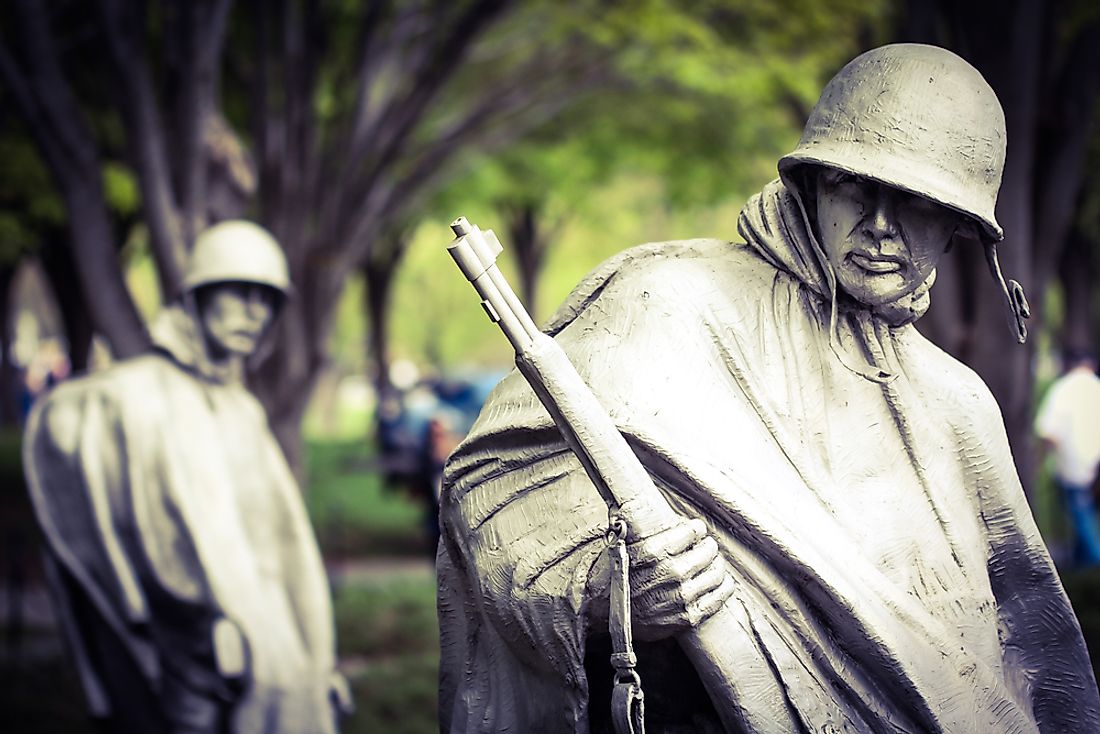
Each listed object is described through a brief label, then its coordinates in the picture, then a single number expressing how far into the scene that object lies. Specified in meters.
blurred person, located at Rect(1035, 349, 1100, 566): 11.29
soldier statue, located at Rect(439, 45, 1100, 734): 2.62
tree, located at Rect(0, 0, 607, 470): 9.79
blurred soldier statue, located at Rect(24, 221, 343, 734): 6.63
